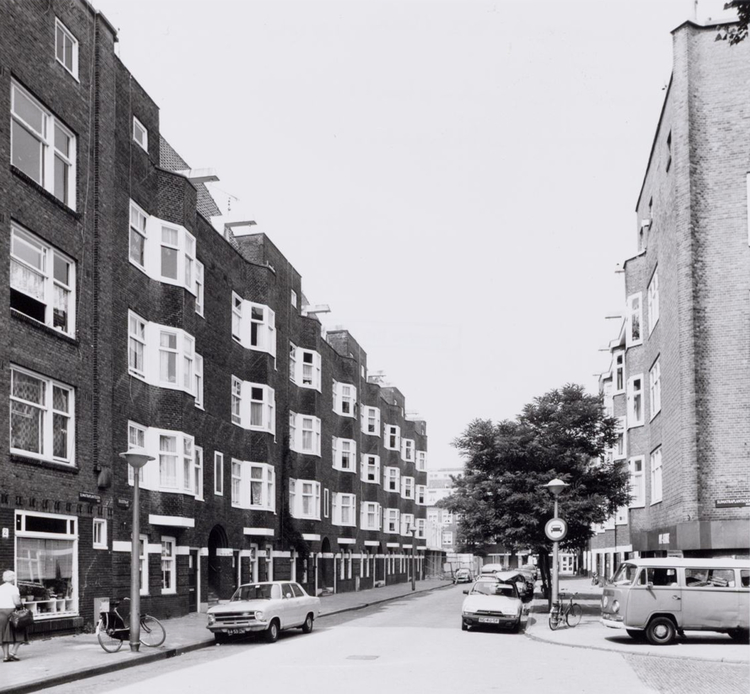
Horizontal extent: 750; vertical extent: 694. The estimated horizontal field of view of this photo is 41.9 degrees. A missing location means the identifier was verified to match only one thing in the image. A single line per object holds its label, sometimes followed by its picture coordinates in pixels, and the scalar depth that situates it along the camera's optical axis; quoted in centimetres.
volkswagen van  2084
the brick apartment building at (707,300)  2469
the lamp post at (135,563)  1848
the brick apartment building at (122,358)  2031
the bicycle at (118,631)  1845
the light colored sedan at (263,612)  2105
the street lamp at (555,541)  2592
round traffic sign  2594
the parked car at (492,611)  2489
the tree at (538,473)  3262
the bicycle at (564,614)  2494
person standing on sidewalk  1642
